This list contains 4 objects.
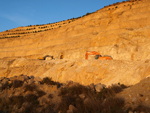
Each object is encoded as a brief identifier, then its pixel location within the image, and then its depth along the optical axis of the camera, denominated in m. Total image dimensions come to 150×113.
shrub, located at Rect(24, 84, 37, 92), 11.01
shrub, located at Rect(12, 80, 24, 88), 11.71
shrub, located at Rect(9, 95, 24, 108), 9.25
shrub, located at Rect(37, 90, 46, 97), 10.37
